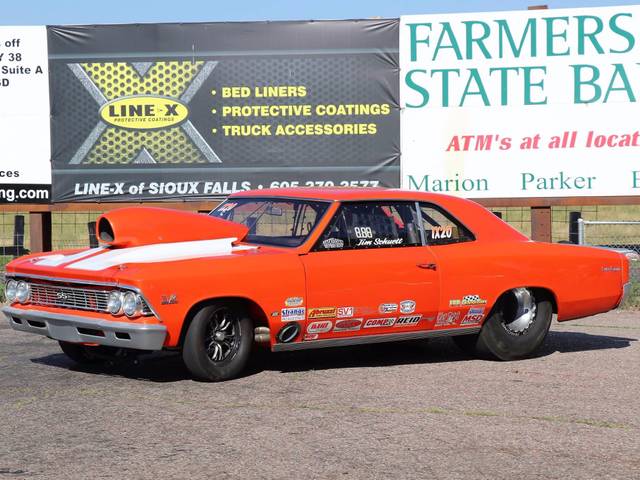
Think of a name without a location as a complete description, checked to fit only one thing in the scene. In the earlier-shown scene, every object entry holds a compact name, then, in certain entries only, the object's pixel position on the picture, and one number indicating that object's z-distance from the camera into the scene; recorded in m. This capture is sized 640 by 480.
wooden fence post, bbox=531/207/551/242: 15.09
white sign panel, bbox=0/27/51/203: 15.17
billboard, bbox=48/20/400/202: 14.98
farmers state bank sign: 14.73
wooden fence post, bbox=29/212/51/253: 15.45
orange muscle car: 7.57
